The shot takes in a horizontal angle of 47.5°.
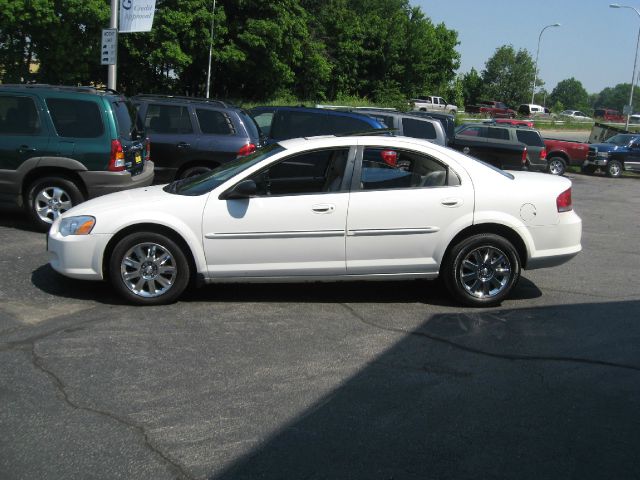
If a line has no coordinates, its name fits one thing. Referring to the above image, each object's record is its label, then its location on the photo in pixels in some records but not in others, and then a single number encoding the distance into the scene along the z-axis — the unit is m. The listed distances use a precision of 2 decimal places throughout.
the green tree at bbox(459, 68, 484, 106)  92.62
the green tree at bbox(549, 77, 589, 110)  185.75
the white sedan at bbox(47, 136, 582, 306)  6.35
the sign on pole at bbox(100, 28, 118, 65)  13.95
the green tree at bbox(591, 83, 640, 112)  168.34
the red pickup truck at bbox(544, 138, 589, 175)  25.88
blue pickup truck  26.09
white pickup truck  62.55
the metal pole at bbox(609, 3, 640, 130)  39.06
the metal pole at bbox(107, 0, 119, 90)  14.39
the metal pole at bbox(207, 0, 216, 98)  41.88
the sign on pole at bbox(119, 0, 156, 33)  14.46
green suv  9.27
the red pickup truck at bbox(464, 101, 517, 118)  66.56
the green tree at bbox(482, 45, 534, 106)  93.77
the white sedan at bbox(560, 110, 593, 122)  73.70
